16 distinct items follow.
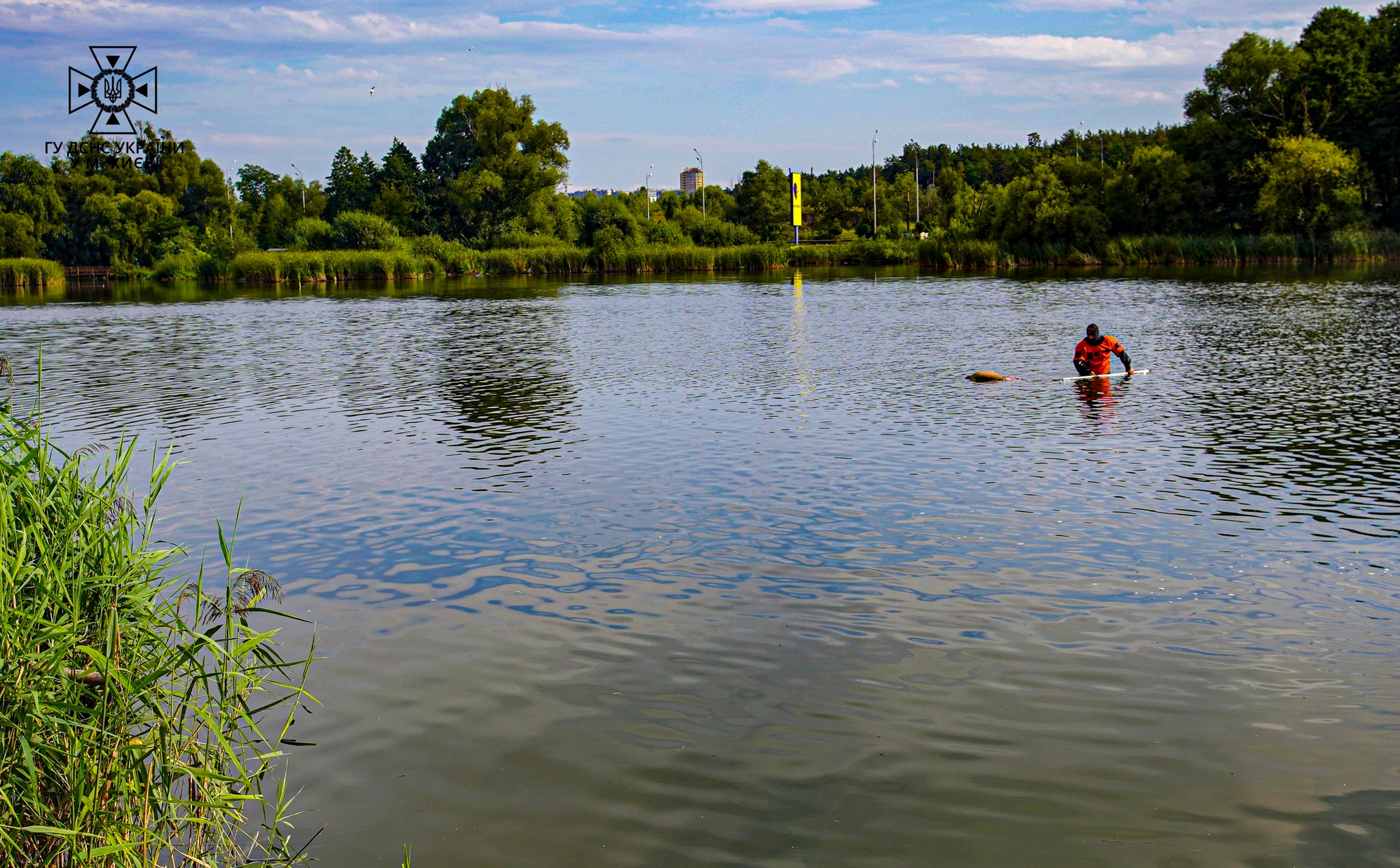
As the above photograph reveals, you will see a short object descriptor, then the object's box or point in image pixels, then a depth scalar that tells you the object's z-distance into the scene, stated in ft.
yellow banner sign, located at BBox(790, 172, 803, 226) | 352.16
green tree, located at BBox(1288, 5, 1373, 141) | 248.11
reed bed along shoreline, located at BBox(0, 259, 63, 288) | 269.03
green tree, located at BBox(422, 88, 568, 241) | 347.36
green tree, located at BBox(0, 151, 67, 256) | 352.49
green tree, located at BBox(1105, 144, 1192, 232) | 259.39
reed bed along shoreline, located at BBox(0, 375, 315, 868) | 15.93
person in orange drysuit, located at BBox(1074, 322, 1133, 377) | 73.41
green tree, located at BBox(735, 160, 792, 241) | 377.71
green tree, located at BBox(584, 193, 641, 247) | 329.52
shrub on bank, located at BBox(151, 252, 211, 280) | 303.07
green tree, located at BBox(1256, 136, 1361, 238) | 234.17
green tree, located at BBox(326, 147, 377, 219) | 388.37
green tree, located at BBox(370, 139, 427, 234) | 374.02
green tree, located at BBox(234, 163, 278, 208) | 467.93
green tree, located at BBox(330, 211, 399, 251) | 305.73
